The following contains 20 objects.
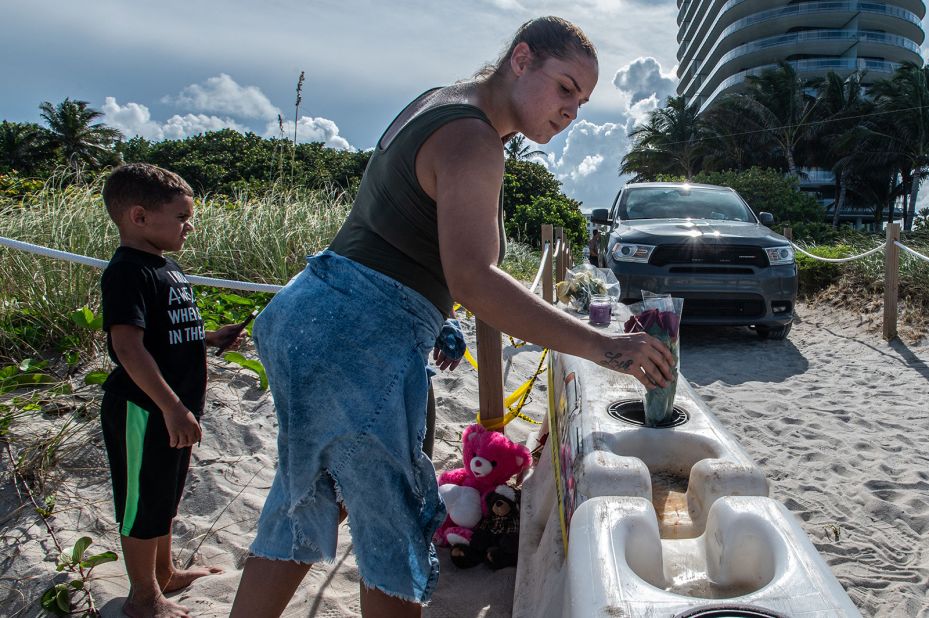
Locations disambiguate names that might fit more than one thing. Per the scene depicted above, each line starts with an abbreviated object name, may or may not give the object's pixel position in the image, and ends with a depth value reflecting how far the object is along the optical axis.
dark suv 6.20
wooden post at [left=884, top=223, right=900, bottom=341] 6.29
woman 1.29
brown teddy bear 2.56
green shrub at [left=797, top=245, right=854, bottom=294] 9.27
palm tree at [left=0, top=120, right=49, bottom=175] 35.88
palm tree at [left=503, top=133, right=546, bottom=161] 40.88
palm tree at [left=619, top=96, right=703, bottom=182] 43.28
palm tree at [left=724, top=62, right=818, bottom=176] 38.69
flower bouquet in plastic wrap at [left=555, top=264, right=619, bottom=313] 4.28
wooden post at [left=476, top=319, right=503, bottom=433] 3.02
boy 1.89
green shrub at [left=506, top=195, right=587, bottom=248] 15.27
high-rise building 51.72
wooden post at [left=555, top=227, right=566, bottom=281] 7.74
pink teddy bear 2.69
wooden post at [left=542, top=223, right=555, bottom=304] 6.00
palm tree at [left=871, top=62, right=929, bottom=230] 34.91
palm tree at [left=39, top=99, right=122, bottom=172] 39.22
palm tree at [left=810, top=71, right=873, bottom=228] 37.53
